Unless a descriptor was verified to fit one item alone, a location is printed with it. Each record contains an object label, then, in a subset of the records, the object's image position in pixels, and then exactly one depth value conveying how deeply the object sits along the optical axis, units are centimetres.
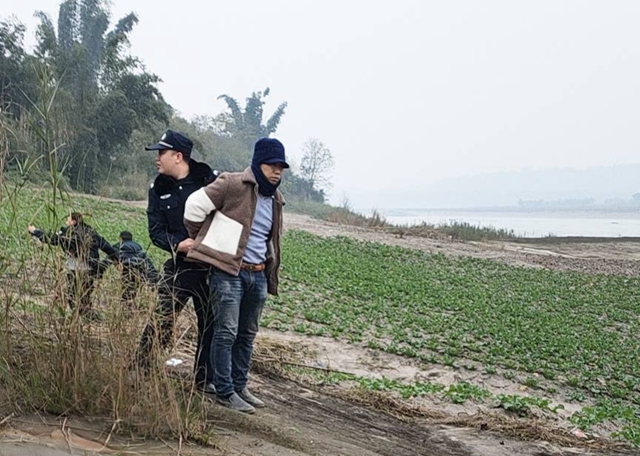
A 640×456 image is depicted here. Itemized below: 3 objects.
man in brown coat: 375
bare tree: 6475
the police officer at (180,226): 385
